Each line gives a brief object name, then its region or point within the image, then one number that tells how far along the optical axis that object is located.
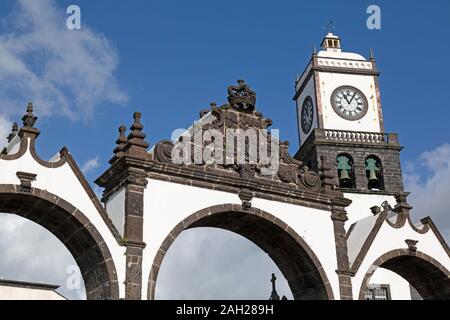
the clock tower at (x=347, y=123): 33.22
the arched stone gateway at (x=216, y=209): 15.20
